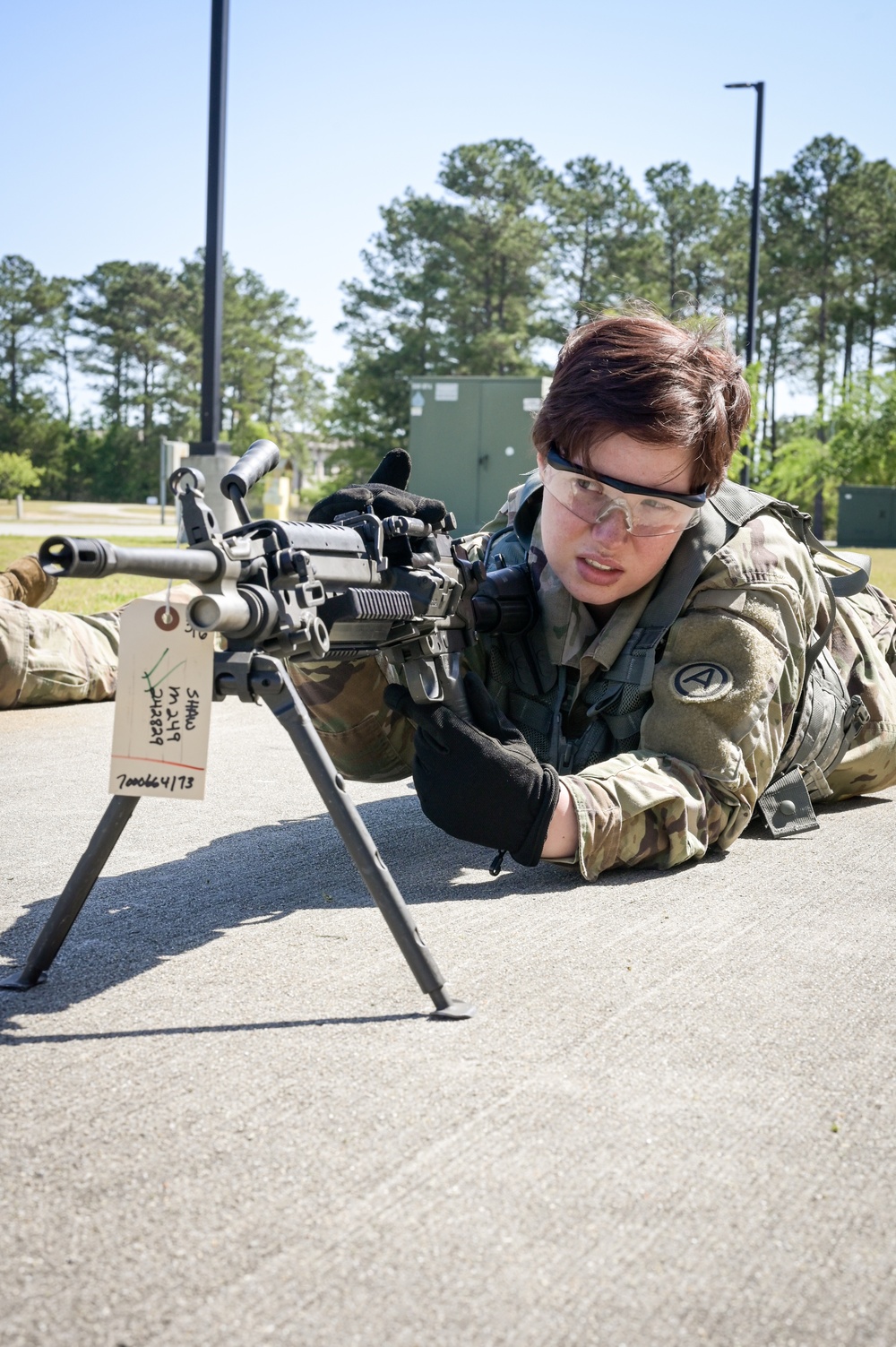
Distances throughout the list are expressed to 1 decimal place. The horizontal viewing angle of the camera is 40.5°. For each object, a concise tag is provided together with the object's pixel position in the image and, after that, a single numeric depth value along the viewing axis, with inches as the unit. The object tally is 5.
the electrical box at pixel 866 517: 1259.2
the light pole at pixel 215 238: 366.3
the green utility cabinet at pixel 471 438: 666.2
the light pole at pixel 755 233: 645.0
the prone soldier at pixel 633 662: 93.4
